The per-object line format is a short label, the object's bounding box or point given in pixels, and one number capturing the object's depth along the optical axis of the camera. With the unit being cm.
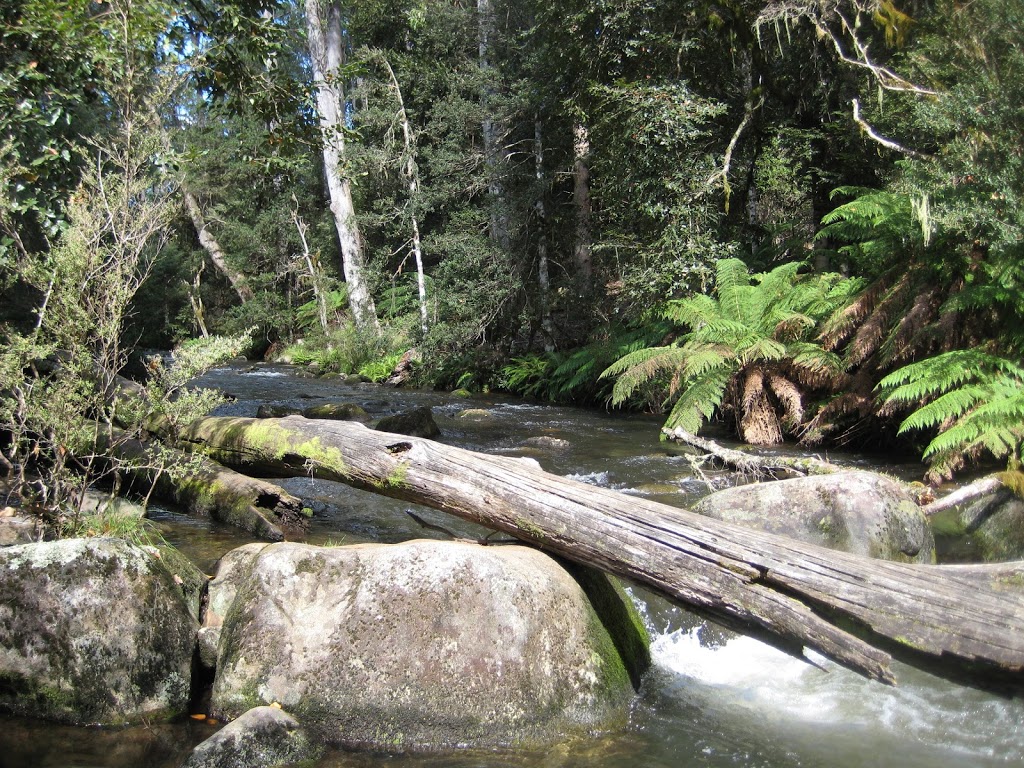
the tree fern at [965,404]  616
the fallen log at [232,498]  583
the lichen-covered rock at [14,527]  434
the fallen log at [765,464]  686
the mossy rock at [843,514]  522
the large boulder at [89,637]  341
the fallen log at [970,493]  569
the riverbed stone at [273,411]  910
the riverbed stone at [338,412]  1111
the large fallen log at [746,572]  299
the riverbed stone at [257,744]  302
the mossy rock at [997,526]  535
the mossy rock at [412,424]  947
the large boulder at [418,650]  344
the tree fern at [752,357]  878
